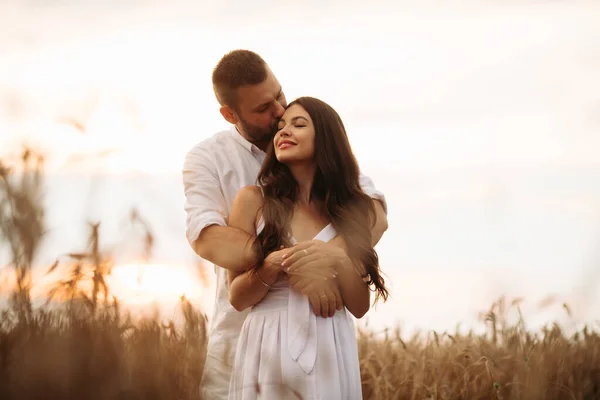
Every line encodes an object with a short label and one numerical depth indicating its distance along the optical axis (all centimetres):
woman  333
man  337
